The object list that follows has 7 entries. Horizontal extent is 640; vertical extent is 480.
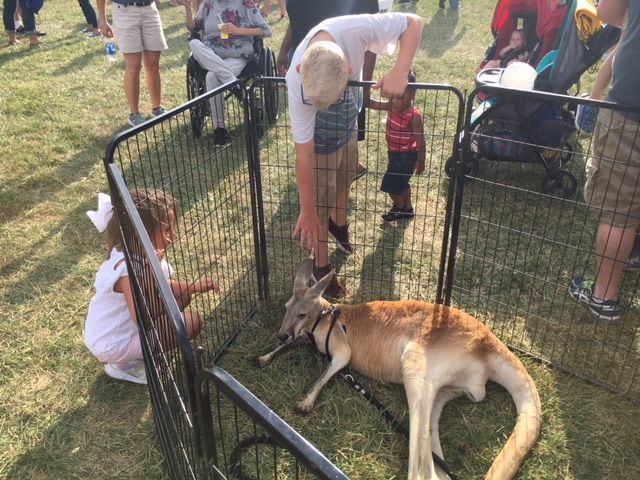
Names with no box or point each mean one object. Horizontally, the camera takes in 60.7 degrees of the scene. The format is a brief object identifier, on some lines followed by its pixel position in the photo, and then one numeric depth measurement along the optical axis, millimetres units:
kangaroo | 2545
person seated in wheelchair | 6023
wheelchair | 6220
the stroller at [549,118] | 4633
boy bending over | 2486
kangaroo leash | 2518
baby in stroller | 6634
